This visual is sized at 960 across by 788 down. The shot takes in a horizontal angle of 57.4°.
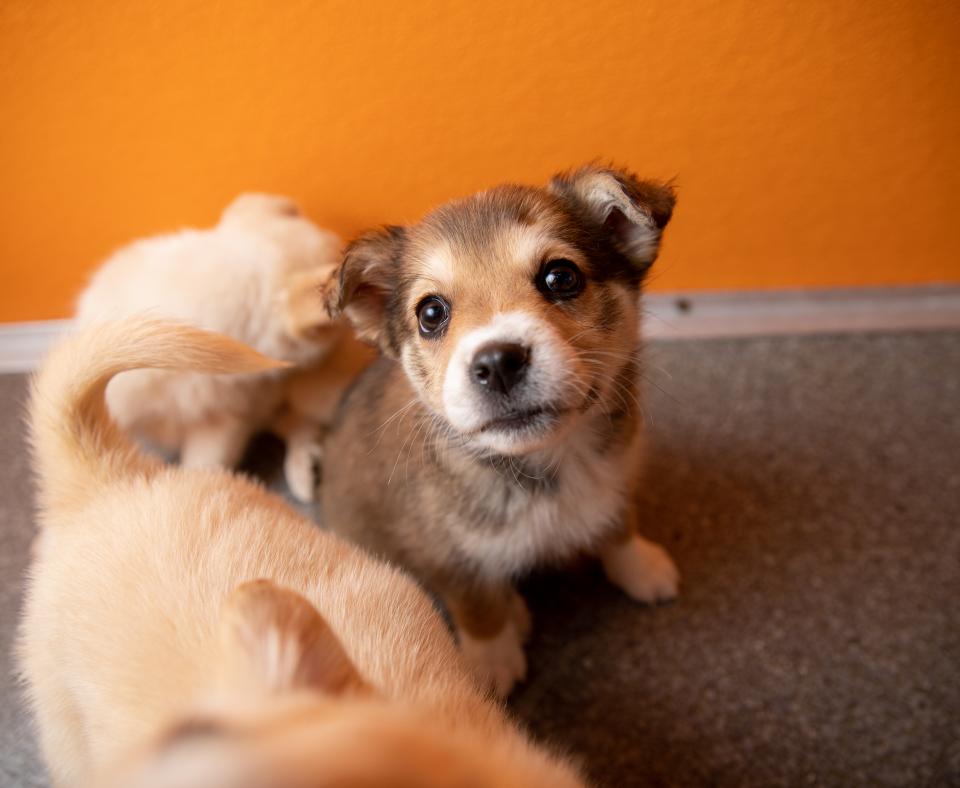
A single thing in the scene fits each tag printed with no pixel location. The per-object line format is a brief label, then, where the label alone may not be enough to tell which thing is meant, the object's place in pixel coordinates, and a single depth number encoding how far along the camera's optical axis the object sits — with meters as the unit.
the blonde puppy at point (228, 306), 0.43
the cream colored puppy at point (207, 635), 0.16
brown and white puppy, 0.31
